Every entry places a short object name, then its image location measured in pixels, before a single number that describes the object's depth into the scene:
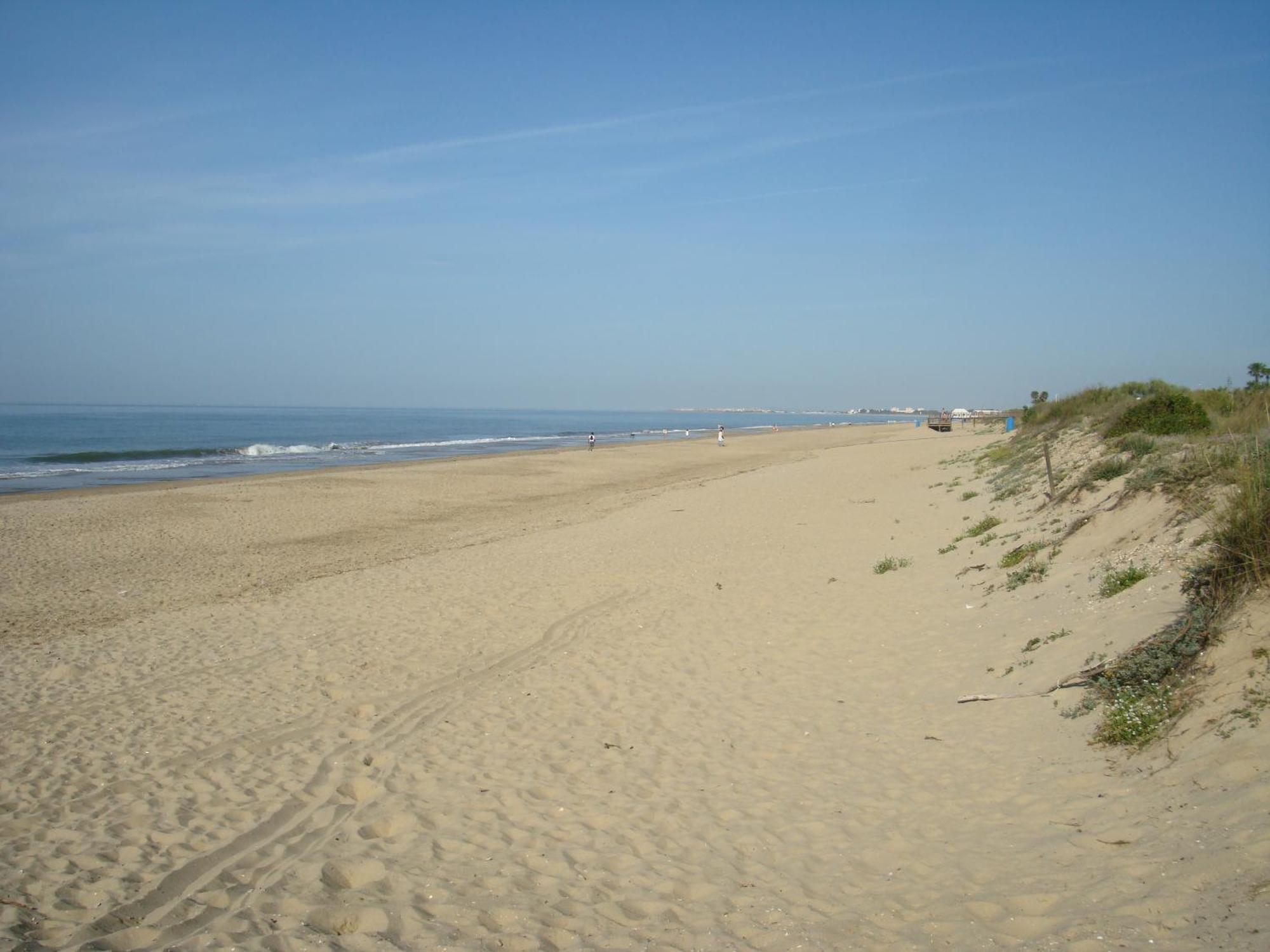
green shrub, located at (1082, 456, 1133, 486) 10.96
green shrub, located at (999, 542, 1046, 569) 9.59
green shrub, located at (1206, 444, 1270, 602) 5.04
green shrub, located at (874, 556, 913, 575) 11.45
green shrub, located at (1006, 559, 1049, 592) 8.73
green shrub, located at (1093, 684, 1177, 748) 4.76
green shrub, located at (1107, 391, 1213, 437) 12.30
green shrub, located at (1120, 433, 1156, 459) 11.14
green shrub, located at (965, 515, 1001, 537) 12.37
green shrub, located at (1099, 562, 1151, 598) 7.07
